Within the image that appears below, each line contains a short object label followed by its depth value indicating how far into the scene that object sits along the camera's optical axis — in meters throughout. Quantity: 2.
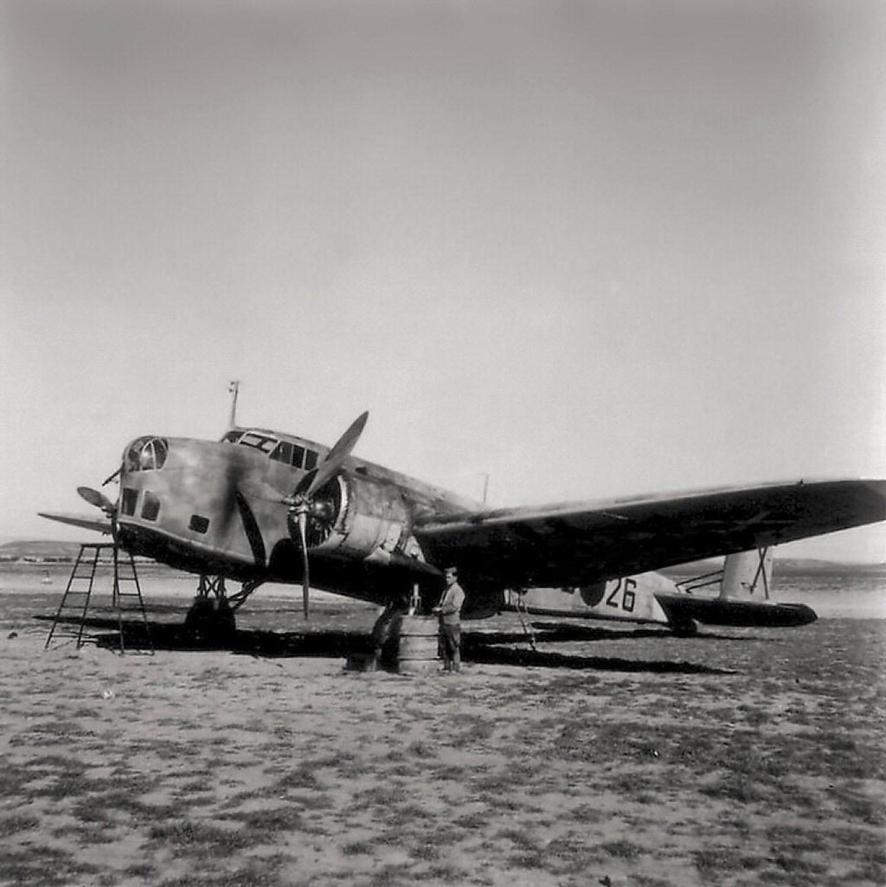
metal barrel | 12.11
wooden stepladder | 13.78
